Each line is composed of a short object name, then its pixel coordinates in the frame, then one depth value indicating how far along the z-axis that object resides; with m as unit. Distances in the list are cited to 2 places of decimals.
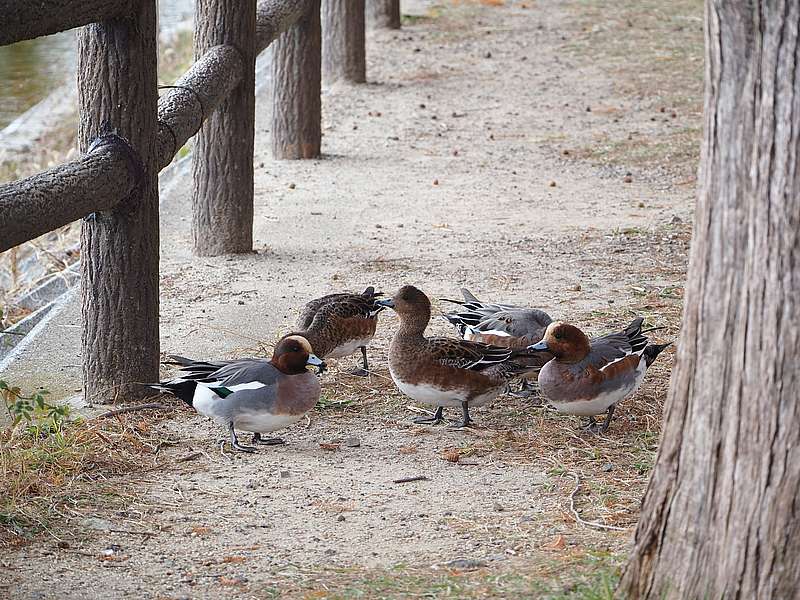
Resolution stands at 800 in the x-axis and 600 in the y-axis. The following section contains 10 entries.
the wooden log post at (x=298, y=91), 19.05
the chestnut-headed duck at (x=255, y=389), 9.68
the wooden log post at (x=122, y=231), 10.20
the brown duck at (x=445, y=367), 10.18
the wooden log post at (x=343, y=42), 24.39
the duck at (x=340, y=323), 11.09
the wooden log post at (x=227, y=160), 14.62
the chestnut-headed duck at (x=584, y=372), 9.92
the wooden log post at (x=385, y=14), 30.82
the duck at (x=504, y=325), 11.08
